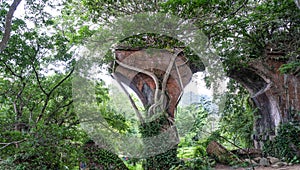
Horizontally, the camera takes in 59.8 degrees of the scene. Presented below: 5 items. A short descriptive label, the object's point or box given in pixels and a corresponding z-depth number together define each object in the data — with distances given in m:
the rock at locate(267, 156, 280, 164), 5.72
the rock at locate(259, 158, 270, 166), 5.70
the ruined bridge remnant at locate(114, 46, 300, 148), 6.59
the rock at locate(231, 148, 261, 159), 6.57
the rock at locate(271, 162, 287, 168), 5.44
